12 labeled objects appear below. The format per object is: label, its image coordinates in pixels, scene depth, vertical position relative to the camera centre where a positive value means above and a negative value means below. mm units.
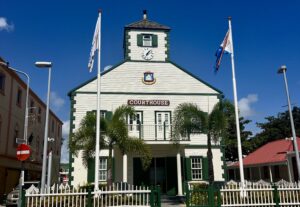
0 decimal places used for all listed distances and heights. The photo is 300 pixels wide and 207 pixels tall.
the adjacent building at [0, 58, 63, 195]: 24312 +4238
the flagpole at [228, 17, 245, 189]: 14170 +2779
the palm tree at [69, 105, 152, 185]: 16062 +1900
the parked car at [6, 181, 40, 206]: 19177 -1151
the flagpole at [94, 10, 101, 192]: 13328 +1993
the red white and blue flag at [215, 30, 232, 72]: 15523 +5806
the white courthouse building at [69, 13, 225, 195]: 20250 +4371
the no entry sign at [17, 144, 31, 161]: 11547 +885
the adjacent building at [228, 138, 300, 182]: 24594 +929
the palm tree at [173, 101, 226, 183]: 16969 +2702
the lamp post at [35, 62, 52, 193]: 16436 +2686
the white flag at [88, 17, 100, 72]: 14677 +5651
